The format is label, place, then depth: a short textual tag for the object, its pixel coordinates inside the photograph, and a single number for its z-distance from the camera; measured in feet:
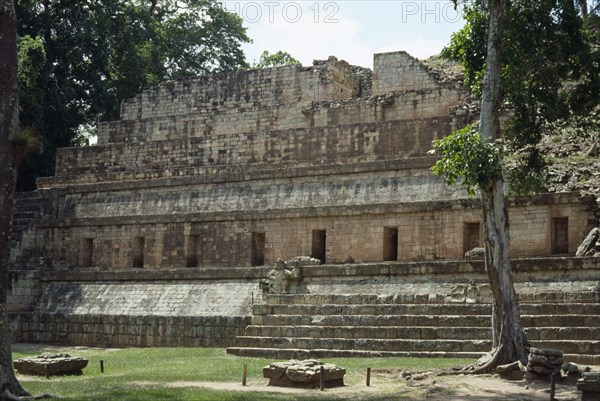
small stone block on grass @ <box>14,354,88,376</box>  57.88
